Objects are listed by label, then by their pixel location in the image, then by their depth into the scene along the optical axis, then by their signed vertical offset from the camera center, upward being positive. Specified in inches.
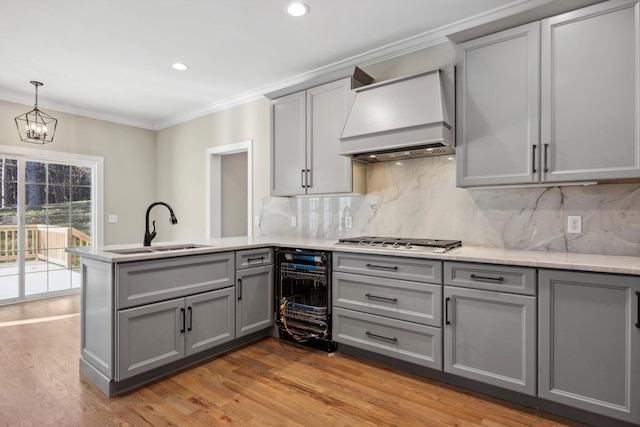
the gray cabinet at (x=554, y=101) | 77.3 +27.4
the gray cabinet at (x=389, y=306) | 92.7 -26.5
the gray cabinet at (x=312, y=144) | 123.6 +25.9
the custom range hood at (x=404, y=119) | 99.0 +28.1
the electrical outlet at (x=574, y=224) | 92.7 -2.9
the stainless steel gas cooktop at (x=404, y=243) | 96.0 -8.9
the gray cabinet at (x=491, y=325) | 79.5 -26.8
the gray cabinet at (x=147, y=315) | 86.0 -27.5
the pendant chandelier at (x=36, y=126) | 164.8 +42.9
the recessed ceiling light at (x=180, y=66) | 139.3 +58.8
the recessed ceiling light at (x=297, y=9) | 99.0 +58.5
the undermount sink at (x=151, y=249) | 96.3 -11.1
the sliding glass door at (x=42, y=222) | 172.9 -5.3
